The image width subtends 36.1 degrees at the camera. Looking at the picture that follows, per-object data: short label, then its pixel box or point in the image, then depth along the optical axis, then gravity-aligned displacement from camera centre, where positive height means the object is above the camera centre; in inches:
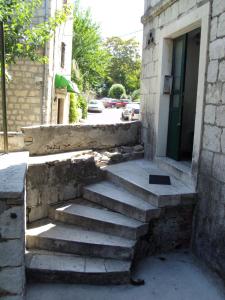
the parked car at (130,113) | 957.8 -34.6
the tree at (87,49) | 1079.6 +159.2
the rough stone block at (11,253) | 122.0 -55.1
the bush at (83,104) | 924.0 -13.3
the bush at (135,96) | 1971.9 +28.4
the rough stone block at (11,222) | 120.1 -43.7
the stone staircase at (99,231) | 150.4 -65.7
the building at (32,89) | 464.8 +10.5
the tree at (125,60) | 2436.0 +288.7
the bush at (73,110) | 730.9 -23.9
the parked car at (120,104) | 1844.2 -18.2
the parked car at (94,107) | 1414.9 -30.1
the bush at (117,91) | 2202.3 +58.9
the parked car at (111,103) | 1866.4 -16.3
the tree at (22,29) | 276.3 +58.4
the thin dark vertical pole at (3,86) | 164.9 +4.8
